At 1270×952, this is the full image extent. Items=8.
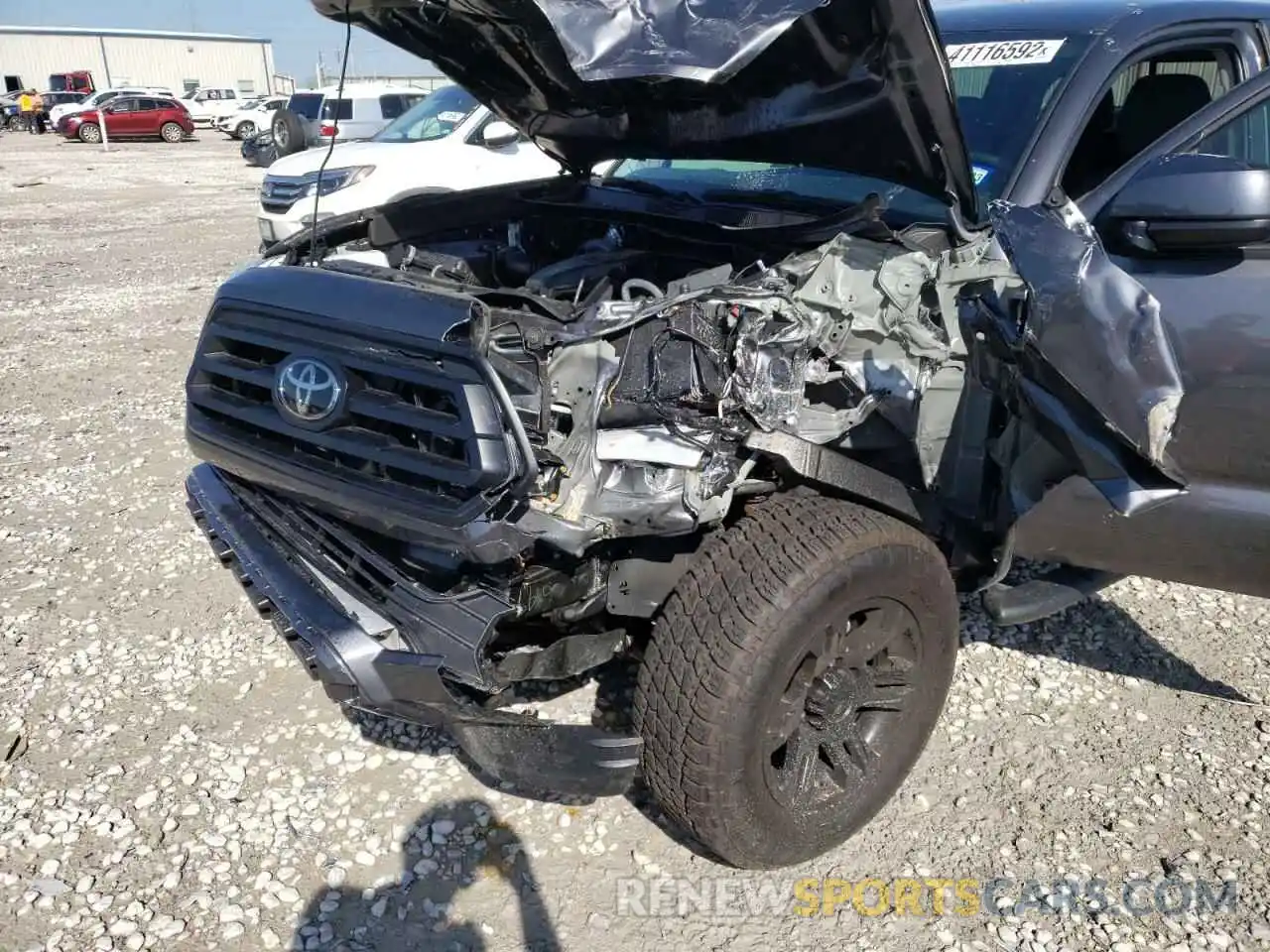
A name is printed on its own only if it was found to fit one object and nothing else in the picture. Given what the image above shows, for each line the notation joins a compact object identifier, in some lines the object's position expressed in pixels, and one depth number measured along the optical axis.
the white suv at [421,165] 8.82
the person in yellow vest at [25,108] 35.41
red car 31.36
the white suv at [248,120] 31.80
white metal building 54.03
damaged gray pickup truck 2.24
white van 15.91
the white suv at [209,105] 37.69
